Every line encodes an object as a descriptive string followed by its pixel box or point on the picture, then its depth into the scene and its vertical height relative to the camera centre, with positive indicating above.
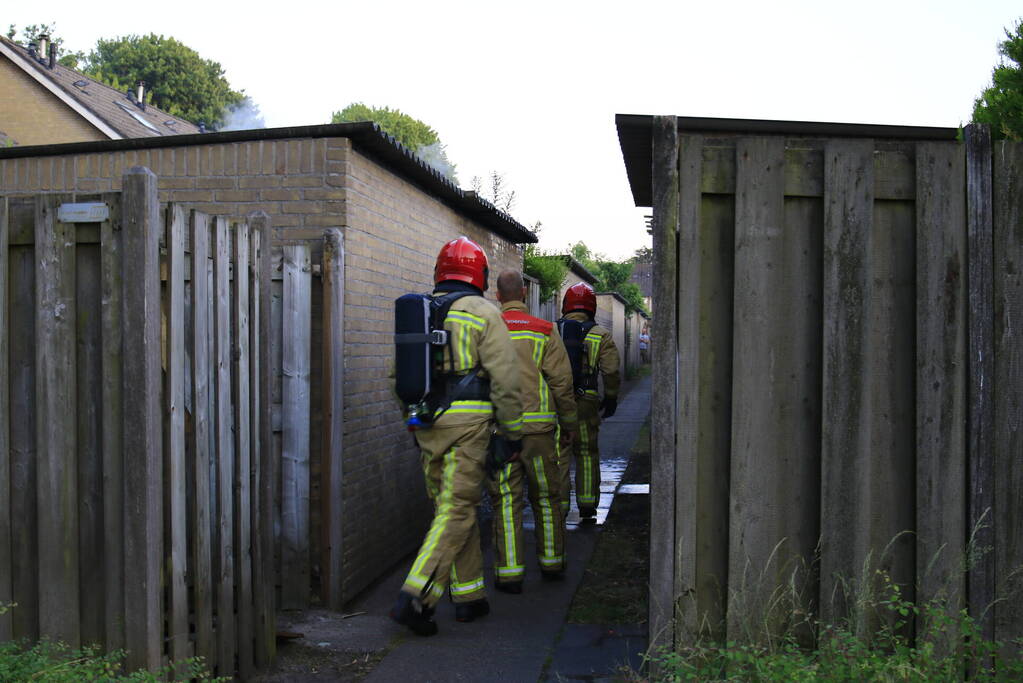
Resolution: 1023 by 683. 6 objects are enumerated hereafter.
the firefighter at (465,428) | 5.02 -0.52
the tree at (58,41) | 48.88 +15.97
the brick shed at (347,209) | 5.66 +0.80
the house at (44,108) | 25.61 +6.39
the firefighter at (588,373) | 7.93 -0.34
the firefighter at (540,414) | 6.29 -0.55
